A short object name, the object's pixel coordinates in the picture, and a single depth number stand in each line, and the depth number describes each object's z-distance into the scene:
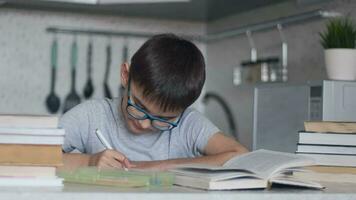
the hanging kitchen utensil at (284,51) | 3.19
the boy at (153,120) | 1.97
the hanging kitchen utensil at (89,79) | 3.75
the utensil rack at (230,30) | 2.96
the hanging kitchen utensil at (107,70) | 3.80
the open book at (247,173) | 1.55
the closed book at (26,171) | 1.50
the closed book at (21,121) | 1.51
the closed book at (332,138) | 1.88
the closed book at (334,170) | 1.89
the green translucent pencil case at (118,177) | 1.54
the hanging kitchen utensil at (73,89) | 3.70
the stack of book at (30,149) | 1.50
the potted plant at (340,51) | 2.54
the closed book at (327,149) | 1.88
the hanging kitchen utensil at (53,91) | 3.70
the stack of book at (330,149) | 1.88
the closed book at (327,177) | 1.86
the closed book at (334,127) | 1.90
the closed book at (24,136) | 1.50
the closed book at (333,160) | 1.89
